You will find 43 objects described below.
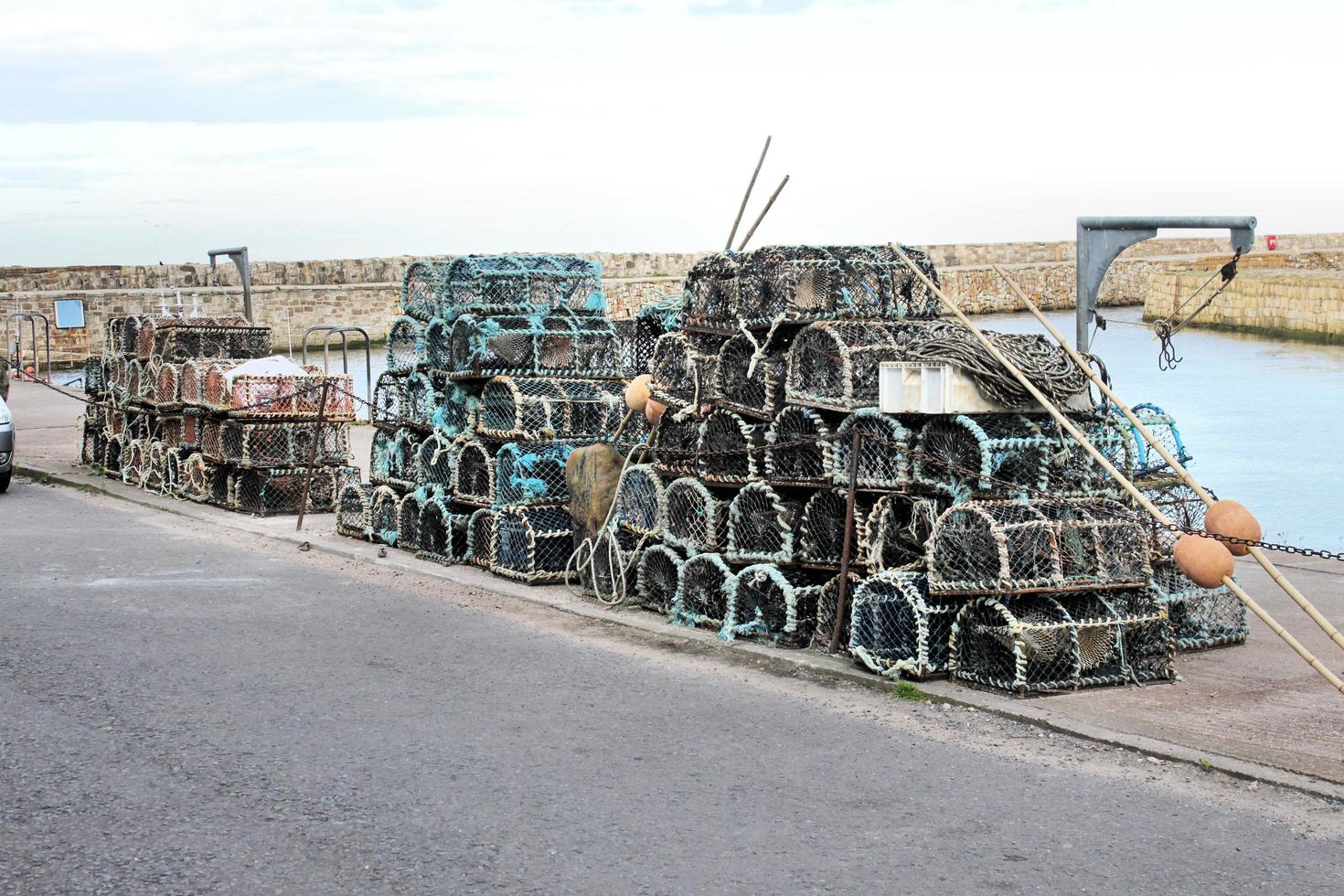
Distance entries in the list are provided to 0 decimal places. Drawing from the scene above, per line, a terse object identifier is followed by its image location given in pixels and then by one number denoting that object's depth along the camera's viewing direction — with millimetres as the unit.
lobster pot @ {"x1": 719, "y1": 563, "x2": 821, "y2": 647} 9227
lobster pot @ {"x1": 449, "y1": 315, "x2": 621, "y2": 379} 12234
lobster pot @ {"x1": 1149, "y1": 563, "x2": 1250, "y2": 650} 9195
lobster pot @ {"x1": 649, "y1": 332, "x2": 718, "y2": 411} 10297
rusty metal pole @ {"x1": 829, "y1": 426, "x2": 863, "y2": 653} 8751
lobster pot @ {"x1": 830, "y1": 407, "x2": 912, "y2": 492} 8641
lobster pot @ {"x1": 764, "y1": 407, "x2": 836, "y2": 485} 9273
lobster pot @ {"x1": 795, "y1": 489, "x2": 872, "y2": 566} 9133
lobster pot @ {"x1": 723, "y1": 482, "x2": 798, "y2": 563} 9453
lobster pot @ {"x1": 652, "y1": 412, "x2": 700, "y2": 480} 10352
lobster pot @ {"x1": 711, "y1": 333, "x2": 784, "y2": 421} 9688
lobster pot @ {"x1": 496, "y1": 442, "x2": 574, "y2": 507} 11711
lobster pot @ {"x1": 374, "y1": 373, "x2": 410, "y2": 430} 13562
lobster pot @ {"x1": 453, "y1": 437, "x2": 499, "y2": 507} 11953
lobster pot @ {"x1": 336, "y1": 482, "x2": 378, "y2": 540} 13648
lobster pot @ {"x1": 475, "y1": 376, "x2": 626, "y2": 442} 11938
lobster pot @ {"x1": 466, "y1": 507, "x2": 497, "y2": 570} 12156
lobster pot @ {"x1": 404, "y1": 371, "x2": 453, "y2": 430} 12820
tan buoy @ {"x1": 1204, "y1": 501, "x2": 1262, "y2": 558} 6938
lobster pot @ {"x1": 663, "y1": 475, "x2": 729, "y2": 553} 9727
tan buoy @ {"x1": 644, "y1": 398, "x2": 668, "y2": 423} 10641
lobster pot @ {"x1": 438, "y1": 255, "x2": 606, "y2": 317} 12672
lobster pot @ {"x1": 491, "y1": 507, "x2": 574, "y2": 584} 11625
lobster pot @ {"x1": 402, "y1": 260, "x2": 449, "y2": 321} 12961
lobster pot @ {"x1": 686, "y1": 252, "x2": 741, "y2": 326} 10398
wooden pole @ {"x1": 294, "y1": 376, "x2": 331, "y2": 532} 14570
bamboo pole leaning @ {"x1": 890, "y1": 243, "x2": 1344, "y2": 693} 6492
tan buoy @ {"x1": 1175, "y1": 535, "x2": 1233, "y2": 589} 6910
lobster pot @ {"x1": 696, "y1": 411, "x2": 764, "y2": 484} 9703
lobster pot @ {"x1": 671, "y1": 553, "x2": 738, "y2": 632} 9797
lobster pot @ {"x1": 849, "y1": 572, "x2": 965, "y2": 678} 8234
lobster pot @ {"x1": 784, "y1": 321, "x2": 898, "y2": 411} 9062
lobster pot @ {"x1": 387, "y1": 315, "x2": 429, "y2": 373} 13242
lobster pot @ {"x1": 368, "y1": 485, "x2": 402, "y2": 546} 13258
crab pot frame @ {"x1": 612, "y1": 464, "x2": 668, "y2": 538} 10312
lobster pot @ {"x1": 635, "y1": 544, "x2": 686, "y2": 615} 10289
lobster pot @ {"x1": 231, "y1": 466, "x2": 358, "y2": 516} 15594
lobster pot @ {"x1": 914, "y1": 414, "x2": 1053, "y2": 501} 8305
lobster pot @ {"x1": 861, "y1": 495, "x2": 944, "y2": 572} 8578
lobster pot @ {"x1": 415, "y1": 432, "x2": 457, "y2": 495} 12422
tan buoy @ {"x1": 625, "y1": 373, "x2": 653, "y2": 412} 10797
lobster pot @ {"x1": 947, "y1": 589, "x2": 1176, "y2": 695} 7977
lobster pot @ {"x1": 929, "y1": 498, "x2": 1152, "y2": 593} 7938
